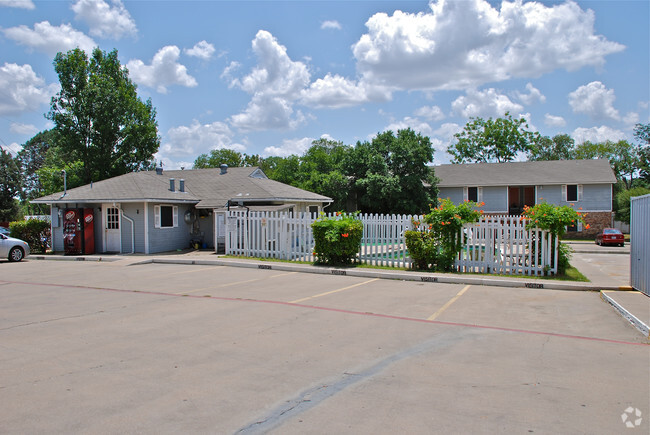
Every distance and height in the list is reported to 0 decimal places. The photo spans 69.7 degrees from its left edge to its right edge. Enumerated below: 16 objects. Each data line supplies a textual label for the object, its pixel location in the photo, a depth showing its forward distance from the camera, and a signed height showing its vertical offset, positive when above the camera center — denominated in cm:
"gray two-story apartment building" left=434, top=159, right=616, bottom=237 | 3841 +199
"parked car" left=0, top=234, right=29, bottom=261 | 1938 -125
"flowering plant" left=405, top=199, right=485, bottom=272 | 1440 -80
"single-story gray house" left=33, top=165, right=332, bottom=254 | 2114 +44
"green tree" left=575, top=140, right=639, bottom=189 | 6794 +777
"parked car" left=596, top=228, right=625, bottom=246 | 3192 -210
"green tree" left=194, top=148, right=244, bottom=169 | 7325 +907
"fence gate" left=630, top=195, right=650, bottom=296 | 1064 -87
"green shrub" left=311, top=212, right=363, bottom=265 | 1602 -87
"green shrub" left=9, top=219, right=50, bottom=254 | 2322 -71
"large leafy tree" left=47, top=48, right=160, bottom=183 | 3756 +817
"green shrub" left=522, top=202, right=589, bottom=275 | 1331 -27
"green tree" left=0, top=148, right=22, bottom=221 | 4562 +287
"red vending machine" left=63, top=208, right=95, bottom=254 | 2139 -62
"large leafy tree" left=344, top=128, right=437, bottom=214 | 3456 +293
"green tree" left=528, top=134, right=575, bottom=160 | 7319 +966
